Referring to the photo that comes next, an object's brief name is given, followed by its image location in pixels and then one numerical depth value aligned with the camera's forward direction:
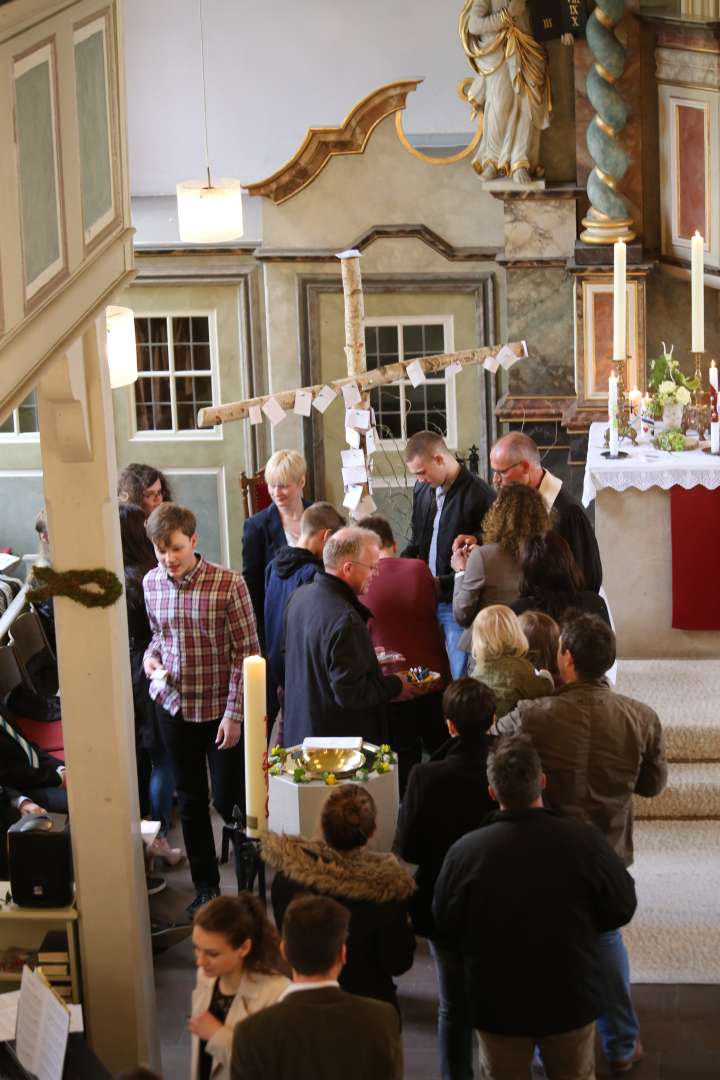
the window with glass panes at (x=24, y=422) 12.80
